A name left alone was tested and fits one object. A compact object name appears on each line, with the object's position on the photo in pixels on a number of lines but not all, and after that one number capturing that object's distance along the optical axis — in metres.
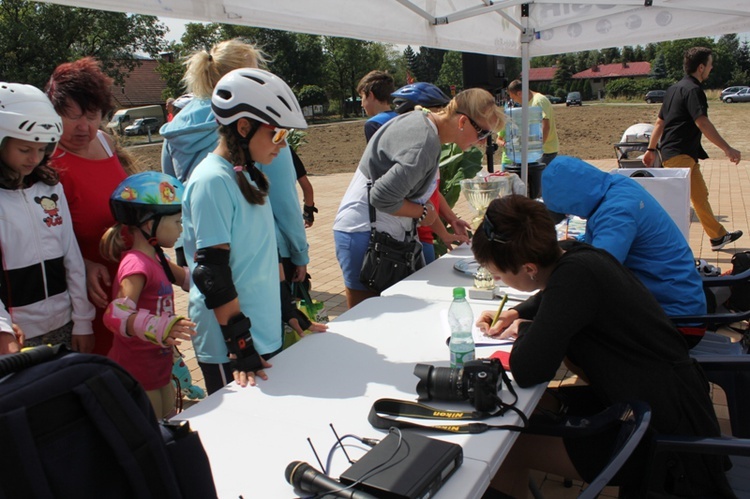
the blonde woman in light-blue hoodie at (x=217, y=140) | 2.77
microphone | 1.30
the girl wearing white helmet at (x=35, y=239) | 1.96
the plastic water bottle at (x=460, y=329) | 1.97
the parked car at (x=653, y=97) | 41.94
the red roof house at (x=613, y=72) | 80.25
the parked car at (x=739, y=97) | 40.47
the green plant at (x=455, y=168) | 4.63
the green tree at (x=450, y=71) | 82.04
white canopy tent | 3.01
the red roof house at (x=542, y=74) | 83.49
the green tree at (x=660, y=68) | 74.00
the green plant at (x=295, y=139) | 6.60
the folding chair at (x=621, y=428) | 1.49
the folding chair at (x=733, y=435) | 1.71
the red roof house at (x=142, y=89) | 50.94
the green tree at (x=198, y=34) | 53.69
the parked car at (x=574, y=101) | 42.12
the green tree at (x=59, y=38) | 26.34
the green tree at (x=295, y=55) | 56.31
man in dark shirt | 5.77
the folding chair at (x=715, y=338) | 2.63
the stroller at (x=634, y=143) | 7.89
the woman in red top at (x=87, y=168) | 2.38
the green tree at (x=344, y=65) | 63.19
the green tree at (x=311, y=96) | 50.28
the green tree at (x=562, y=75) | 70.62
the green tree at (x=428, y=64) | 84.31
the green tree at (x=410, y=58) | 76.52
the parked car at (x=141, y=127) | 36.75
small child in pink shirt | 2.19
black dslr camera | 1.70
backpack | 0.80
